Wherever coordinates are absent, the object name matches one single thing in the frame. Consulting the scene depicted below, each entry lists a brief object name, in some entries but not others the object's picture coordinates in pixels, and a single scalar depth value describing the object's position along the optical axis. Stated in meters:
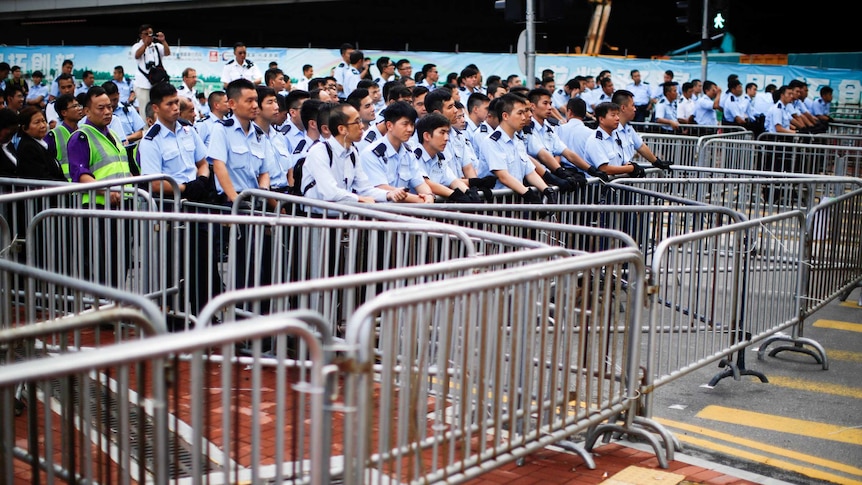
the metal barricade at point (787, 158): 14.52
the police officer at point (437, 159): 8.63
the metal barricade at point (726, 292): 5.98
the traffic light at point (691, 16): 19.16
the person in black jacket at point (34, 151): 8.65
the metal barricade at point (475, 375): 3.68
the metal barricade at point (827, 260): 8.14
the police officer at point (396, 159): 8.30
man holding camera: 17.50
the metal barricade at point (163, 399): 2.83
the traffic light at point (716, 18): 19.06
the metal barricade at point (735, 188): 9.75
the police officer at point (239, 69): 19.11
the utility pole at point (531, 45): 13.25
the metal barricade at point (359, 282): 3.57
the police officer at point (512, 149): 9.61
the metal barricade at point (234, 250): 5.79
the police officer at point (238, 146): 8.40
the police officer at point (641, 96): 23.39
